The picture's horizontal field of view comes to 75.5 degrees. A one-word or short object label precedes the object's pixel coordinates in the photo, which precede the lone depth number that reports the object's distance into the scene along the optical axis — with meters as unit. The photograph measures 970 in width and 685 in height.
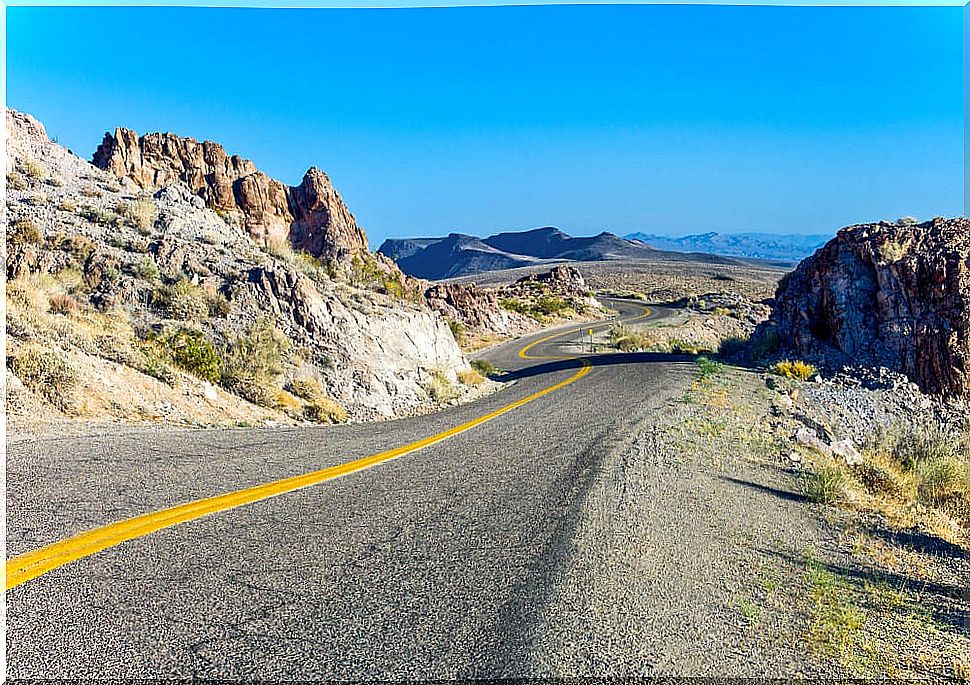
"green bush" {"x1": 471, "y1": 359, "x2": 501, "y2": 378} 19.81
